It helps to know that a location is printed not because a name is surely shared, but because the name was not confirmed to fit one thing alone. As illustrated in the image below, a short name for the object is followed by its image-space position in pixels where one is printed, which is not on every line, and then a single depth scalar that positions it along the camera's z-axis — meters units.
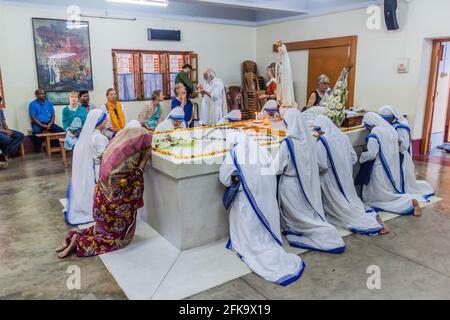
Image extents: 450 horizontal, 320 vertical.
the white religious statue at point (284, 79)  5.00
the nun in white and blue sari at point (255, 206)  2.90
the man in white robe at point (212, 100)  6.97
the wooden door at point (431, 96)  6.43
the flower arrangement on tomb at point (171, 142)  3.65
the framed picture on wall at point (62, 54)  7.04
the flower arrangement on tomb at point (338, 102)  4.43
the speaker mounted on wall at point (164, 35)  8.13
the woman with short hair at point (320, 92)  5.19
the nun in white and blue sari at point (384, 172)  4.02
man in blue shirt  6.91
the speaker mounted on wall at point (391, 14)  6.25
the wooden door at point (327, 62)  7.56
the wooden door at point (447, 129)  7.52
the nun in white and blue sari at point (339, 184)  3.62
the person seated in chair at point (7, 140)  6.48
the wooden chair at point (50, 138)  6.76
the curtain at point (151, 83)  8.26
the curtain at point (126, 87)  7.99
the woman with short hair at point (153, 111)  5.89
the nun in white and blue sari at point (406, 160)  4.31
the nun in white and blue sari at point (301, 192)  3.22
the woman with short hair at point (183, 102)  5.52
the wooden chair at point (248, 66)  9.52
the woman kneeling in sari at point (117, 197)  2.97
